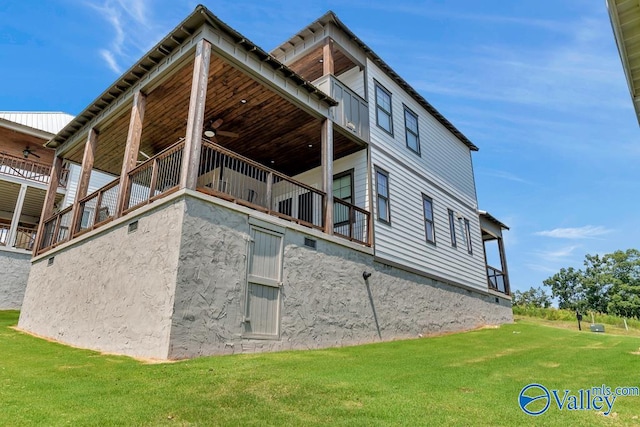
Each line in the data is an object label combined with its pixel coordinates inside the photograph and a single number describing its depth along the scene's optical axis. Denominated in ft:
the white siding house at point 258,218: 24.13
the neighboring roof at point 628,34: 15.94
